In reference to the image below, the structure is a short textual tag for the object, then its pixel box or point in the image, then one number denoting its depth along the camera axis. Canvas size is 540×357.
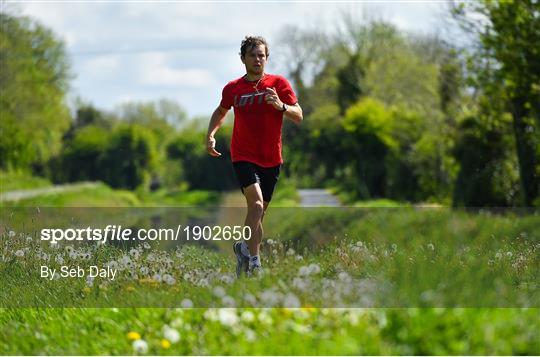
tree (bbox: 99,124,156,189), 110.44
